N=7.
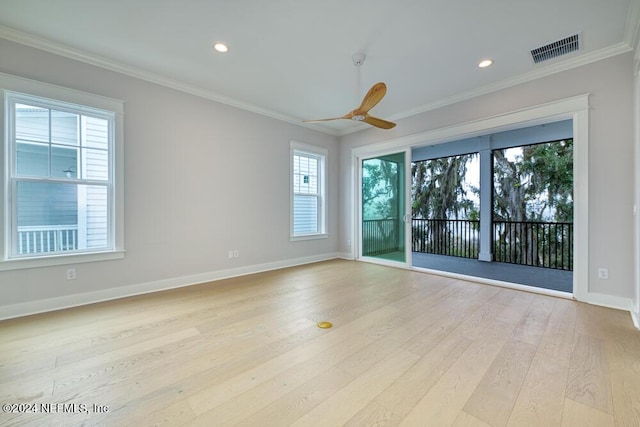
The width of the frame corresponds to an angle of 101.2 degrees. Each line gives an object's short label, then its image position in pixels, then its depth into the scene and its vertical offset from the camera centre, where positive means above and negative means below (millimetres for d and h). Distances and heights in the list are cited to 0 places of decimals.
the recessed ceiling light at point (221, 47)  2792 +1790
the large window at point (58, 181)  2654 +345
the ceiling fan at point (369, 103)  2652 +1172
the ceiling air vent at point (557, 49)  2731 +1783
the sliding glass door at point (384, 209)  4914 +74
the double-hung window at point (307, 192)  5156 +431
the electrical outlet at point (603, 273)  2941 -684
